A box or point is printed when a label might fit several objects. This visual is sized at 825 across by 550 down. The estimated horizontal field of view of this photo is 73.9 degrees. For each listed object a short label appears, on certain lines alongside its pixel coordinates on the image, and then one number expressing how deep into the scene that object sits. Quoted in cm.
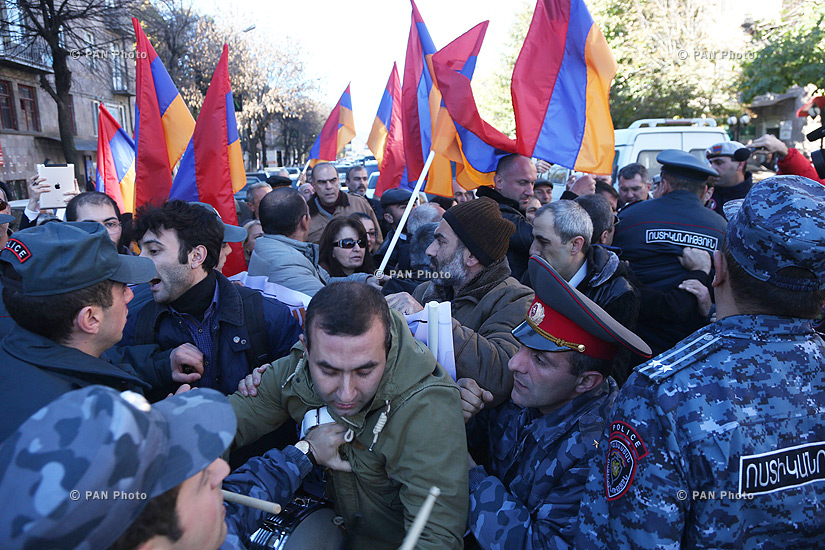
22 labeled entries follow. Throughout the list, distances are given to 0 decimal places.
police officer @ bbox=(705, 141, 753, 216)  554
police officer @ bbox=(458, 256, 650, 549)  192
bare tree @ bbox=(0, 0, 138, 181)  1595
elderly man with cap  279
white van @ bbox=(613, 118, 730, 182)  1066
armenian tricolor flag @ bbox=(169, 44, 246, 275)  493
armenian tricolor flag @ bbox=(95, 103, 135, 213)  620
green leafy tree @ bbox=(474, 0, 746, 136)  1939
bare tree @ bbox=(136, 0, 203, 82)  2025
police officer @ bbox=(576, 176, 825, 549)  145
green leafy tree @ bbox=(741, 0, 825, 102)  1345
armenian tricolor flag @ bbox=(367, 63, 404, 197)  661
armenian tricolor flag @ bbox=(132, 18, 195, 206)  479
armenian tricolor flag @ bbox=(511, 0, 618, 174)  445
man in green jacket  193
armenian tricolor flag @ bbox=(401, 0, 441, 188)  540
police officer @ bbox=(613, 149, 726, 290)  377
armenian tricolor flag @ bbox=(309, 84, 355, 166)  929
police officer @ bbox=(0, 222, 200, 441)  192
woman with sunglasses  446
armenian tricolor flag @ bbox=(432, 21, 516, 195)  464
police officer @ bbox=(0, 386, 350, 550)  95
